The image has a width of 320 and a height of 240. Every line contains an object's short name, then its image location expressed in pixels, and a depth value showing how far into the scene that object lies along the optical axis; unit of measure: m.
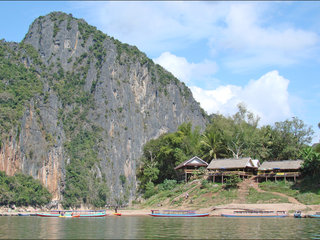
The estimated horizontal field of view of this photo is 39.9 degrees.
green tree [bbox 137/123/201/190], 72.38
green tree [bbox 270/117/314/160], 68.31
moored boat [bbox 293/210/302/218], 44.56
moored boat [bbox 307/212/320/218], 43.81
